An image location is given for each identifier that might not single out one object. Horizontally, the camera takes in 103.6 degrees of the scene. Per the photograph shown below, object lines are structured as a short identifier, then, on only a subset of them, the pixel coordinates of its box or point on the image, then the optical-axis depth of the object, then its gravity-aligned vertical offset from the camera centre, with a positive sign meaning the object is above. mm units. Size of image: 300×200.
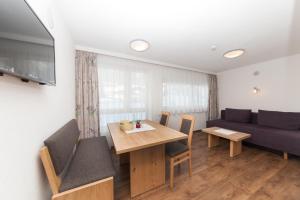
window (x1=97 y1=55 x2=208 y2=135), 2809 +244
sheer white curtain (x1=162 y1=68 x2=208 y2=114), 3641 +250
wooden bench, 969 -728
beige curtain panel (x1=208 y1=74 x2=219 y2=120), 4481 +15
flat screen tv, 585 +359
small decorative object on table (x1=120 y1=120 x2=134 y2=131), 1859 -425
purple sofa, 2301 -710
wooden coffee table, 2408 -884
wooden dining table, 1423 -794
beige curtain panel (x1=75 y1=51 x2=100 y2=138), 2498 +114
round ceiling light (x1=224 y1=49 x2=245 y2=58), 2204 +886
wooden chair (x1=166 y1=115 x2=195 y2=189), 1683 -762
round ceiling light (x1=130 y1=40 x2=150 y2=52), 2111 +1010
